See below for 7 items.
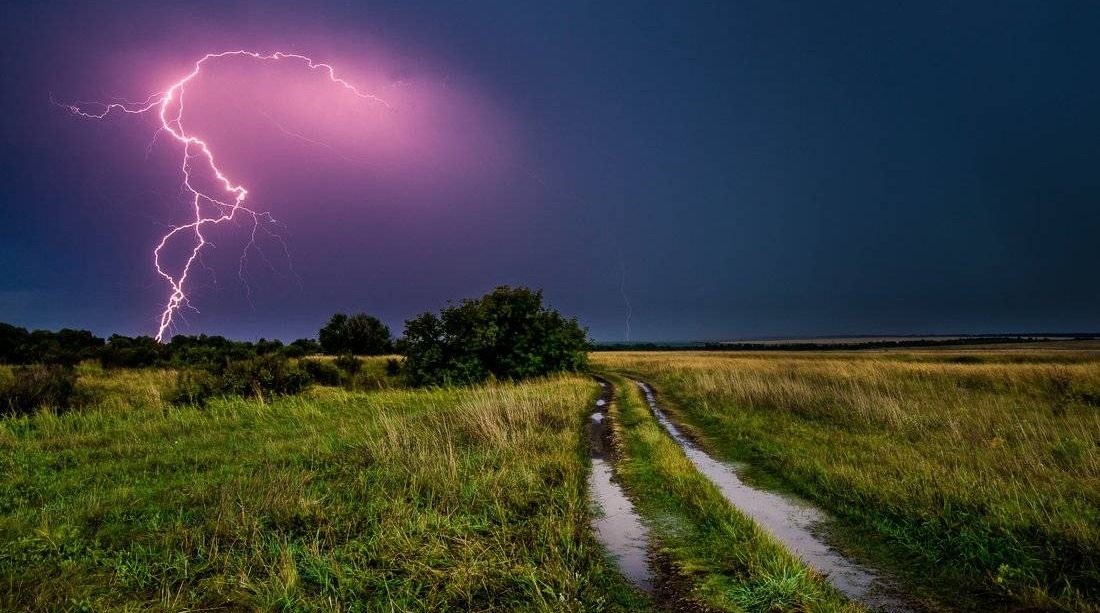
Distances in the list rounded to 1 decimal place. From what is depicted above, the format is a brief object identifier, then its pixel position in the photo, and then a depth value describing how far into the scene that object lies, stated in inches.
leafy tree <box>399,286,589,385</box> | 1063.0
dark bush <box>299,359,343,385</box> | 1104.8
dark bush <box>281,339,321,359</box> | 2565.2
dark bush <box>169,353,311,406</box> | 677.3
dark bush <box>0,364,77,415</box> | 561.9
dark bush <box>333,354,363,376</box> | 1302.9
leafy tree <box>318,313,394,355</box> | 3358.8
